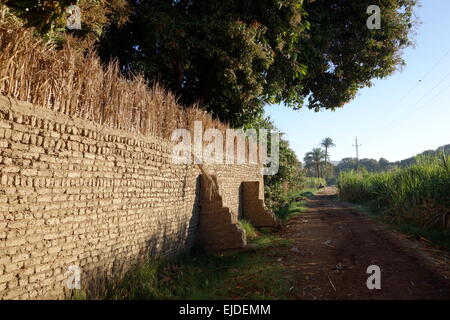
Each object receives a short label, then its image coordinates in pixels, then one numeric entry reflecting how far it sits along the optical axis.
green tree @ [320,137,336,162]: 76.19
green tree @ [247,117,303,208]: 17.29
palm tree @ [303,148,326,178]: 66.12
